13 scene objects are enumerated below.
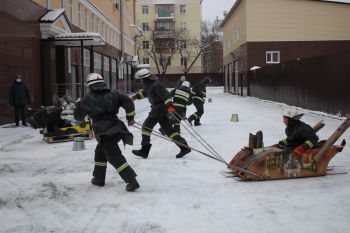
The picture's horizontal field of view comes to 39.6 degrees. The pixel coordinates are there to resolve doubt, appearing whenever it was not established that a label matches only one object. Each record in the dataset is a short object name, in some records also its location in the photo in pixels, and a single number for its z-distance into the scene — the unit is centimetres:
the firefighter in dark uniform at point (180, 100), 1209
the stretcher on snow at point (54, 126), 1173
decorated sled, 689
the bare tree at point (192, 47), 7600
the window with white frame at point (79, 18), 2819
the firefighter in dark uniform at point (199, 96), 1504
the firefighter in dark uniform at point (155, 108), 905
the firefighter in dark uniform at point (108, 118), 649
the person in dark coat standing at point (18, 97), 1548
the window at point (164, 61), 7519
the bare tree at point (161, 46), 7531
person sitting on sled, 695
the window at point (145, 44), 7862
